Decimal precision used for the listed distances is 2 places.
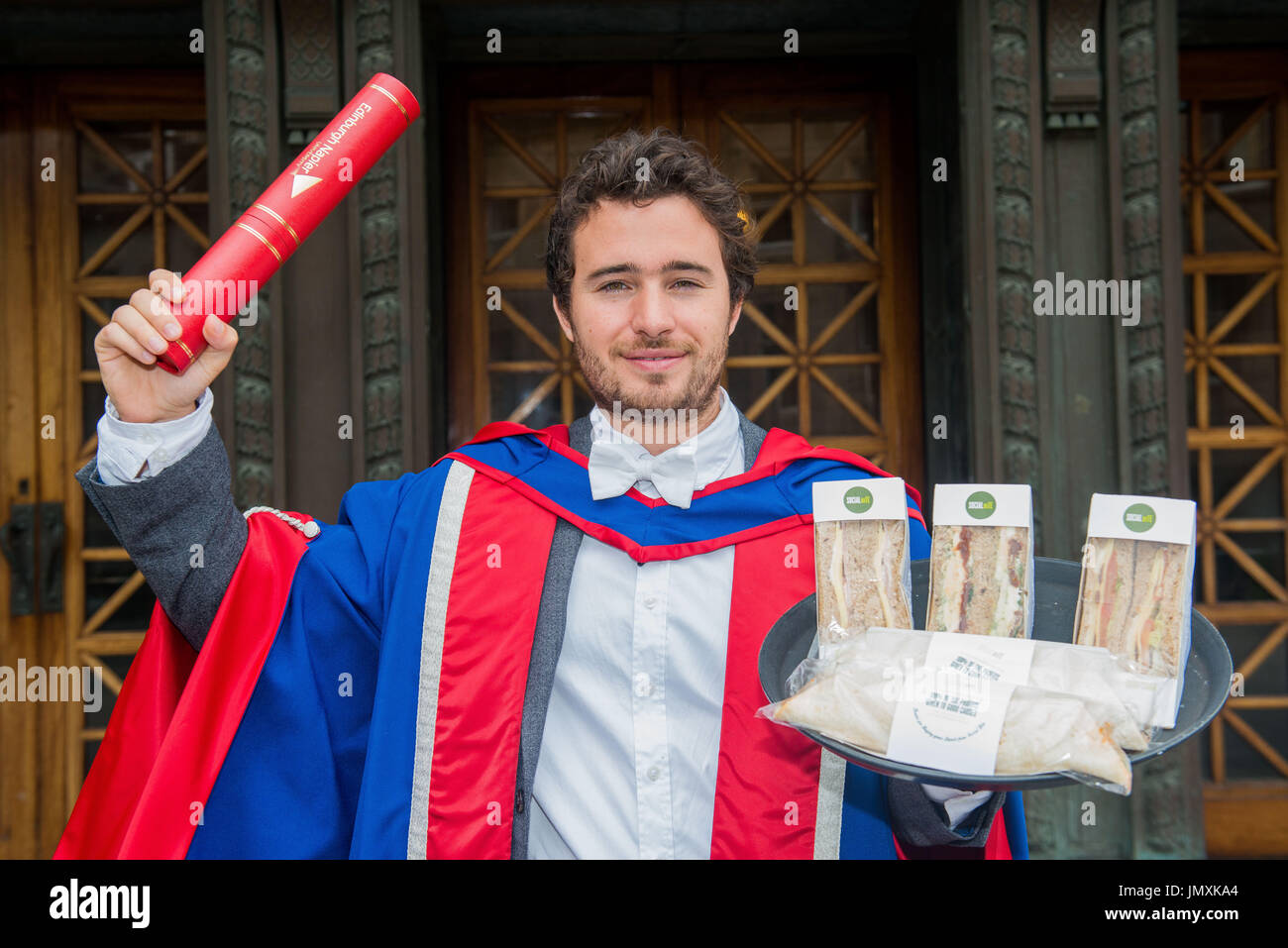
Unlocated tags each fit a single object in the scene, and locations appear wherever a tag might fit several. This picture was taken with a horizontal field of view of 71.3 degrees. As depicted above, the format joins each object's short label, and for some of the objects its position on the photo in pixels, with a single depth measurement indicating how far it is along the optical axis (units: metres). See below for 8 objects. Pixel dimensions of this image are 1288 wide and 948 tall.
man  1.37
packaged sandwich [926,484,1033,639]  1.18
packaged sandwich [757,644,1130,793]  1.00
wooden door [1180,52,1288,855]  3.29
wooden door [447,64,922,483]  3.32
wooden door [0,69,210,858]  3.29
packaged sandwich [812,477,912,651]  1.20
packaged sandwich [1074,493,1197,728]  1.10
